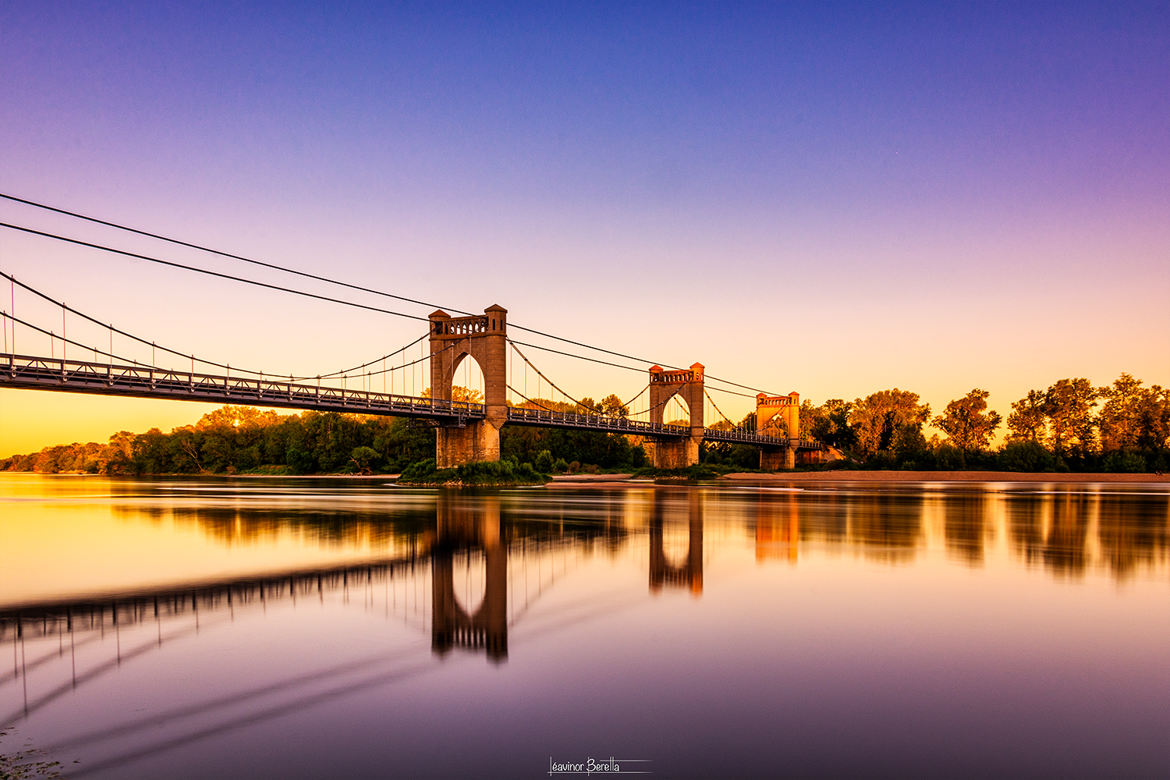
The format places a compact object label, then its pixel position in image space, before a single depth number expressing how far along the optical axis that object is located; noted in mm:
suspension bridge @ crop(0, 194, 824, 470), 32906
